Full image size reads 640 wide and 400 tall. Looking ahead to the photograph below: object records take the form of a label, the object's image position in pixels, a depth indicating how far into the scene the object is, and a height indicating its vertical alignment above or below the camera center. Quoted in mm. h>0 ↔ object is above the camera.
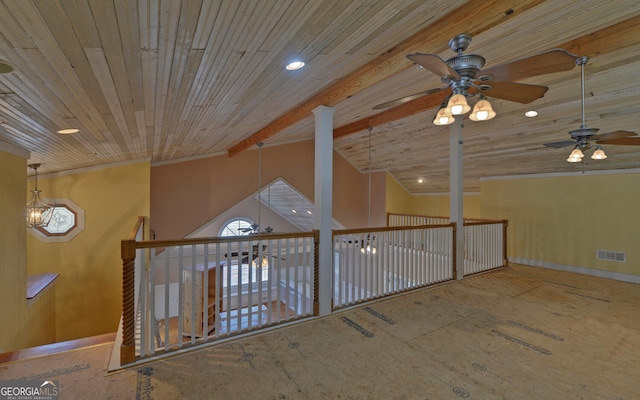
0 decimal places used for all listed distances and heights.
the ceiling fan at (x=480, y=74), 1576 +849
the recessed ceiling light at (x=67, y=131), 2638 +714
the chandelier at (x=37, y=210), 4418 -130
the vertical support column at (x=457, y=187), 4590 +312
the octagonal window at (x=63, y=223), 4926 -369
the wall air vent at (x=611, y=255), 4785 -894
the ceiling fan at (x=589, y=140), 2531 +665
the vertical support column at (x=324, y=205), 3275 -8
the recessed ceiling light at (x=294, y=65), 2105 +1106
